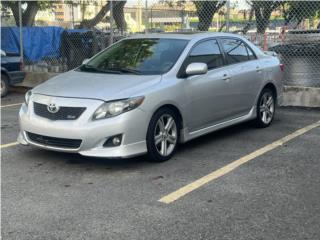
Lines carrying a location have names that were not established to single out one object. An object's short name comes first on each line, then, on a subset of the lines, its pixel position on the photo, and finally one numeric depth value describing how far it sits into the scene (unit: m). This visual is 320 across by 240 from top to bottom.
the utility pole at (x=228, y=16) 10.13
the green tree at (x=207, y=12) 12.06
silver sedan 5.47
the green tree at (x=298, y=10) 10.96
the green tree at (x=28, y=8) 21.38
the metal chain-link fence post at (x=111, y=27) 11.29
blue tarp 15.39
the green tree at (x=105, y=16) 19.53
